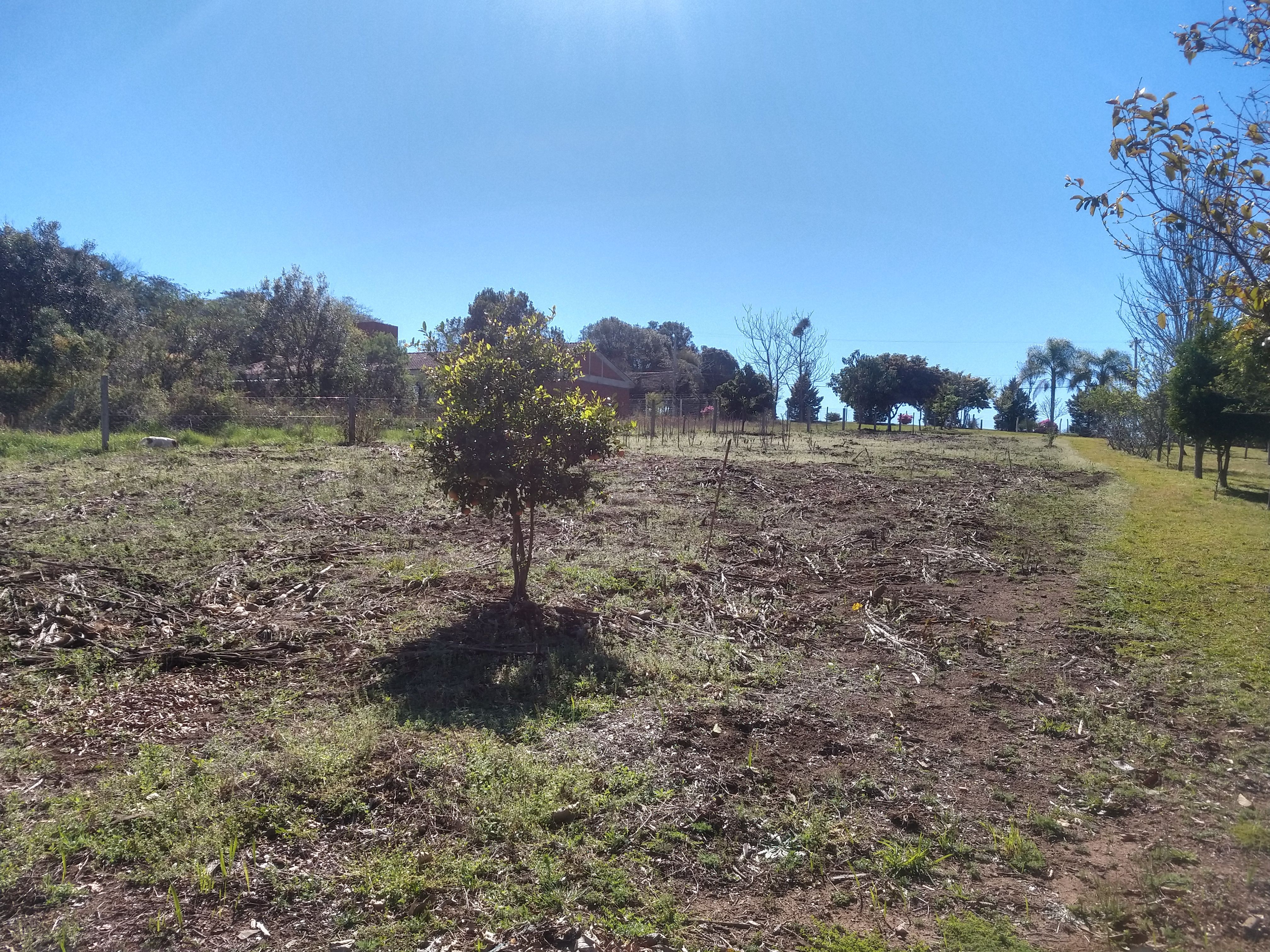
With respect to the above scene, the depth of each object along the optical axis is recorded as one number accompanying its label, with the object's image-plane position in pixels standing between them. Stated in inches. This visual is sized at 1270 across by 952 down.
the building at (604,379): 1453.0
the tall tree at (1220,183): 125.3
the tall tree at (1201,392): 617.9
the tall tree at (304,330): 1075.3
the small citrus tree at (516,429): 237.6
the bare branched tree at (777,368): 1566.2
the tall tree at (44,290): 900.6
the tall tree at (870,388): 1908.2
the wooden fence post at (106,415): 565.9
